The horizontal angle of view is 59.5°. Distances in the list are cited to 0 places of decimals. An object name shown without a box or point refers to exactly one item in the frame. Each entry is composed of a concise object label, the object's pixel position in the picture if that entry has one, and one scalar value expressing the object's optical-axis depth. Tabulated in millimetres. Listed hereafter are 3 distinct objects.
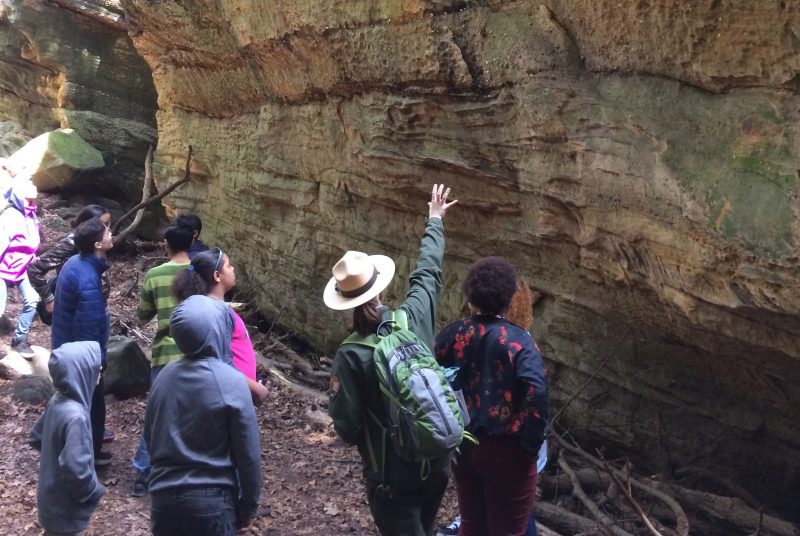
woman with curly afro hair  3221
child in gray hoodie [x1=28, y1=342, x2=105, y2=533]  3410
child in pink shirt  3574
